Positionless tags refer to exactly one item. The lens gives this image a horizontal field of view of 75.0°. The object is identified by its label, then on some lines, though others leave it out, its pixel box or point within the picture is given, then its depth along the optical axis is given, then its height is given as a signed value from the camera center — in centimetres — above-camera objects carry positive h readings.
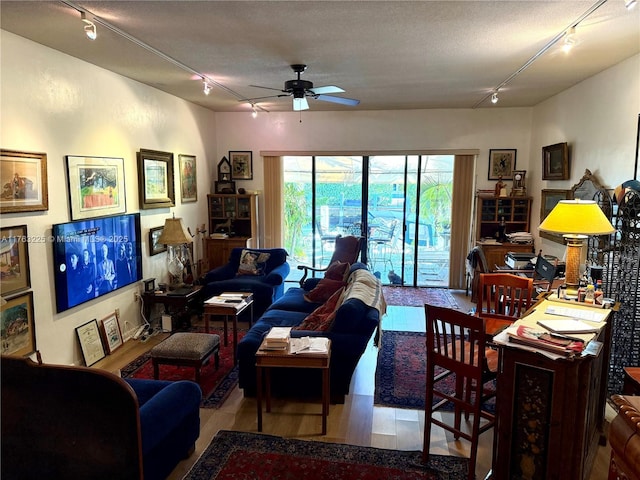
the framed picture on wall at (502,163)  660 +58
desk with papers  208 -105
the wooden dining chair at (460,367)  242 -105
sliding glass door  696 -21
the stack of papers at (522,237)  623 -57
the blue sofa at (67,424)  189 -106
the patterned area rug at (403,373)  352 -166
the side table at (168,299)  488 -121
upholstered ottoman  347 -130
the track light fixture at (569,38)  300 +118
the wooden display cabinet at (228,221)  677 -43
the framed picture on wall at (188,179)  596 +26
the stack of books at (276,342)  301 -105
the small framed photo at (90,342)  401 -144
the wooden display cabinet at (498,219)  631 -30
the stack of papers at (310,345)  301 -109
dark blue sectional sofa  340 -130
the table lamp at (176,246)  509 -68
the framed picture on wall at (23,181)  312 +11
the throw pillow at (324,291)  471 -106
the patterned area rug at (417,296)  627 -155
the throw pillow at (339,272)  486 -87
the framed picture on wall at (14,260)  313 -50
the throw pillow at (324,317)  367 -111
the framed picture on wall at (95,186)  387 +9
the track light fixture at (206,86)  463 +123
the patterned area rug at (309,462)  261 -172
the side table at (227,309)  418 -113
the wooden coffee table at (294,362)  297 -117
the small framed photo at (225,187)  701 +17
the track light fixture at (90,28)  278 +112
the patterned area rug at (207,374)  356 -168
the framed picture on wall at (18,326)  318 -103
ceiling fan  399 +103
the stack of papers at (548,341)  204 -71
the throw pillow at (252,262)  587 -93
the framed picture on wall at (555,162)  507 +49
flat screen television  373 -61
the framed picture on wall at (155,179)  493 +21
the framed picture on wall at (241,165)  715 +55
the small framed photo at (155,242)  515 -56
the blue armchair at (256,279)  532 -110
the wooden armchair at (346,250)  568 -72
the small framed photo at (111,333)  434 -145
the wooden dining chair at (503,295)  329 -77
